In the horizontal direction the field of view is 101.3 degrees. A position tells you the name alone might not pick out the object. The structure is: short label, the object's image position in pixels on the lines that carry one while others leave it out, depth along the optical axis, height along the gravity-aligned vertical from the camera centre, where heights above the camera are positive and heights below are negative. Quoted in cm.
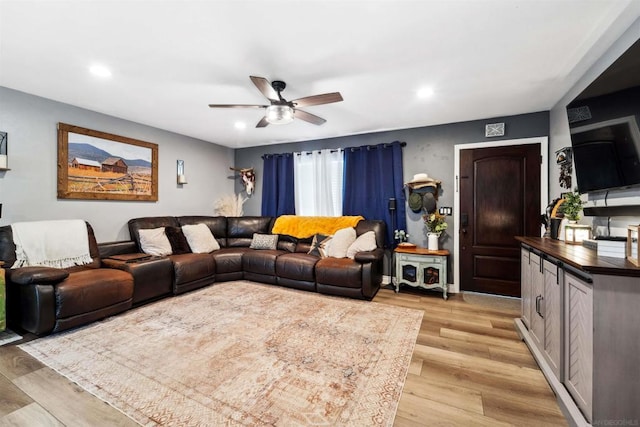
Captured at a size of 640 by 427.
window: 468 +57
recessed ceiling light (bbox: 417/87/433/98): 279 +132
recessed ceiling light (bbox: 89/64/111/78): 238 +134
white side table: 353 -77
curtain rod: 417 +111
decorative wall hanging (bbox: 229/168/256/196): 538 +72
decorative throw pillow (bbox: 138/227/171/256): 373 -42
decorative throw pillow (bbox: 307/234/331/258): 404 -51
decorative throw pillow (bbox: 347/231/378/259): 375 -45
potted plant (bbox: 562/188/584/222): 219 +5
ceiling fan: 226 +101
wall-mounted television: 156 +59
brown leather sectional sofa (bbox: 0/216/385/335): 238 -73
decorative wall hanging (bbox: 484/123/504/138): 359 +115
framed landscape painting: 327 +66
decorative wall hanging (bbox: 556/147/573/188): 284 +52
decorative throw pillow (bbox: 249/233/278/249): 451 -49
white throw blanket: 271 -33
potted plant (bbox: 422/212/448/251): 375 -22
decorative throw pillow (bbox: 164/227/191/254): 402 -42
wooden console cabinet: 125 -65
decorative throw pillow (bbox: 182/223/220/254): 418 -42
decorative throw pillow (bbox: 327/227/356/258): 386 -43
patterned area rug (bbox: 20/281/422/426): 156 -115
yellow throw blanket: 431 -19
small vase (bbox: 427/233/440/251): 374 -40
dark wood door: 348 +1
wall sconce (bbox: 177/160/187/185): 461 +73
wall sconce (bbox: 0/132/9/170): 273 +69
